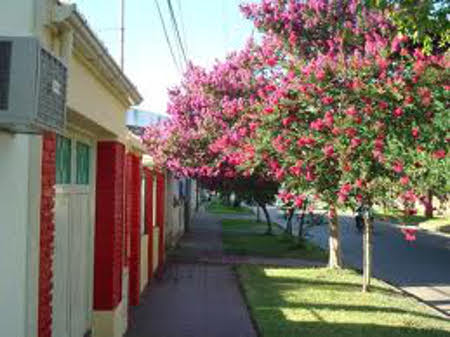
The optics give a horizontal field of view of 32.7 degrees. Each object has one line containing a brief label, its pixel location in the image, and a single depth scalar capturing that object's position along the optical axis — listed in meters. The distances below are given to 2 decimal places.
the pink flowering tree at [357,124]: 10.80
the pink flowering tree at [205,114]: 18.36
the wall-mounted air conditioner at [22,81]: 3.82
